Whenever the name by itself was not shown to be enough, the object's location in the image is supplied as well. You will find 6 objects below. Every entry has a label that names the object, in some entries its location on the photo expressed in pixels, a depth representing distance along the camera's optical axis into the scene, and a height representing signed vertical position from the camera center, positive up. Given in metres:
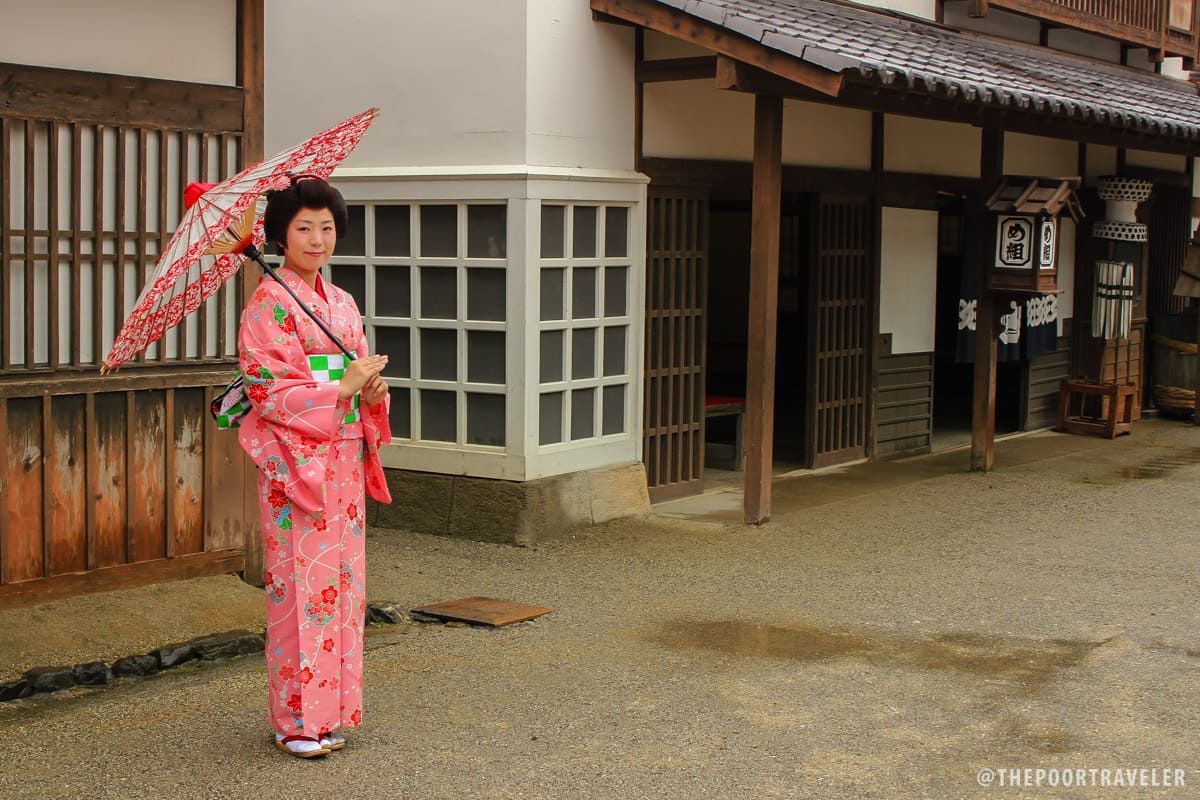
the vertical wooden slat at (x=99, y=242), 6.60 +0.23
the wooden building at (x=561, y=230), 6.56 +0.46
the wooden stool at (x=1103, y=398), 14.49 -1.07
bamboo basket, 16.23 -0.77
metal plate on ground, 7.16 -1.65
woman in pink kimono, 4.94 -0.61
